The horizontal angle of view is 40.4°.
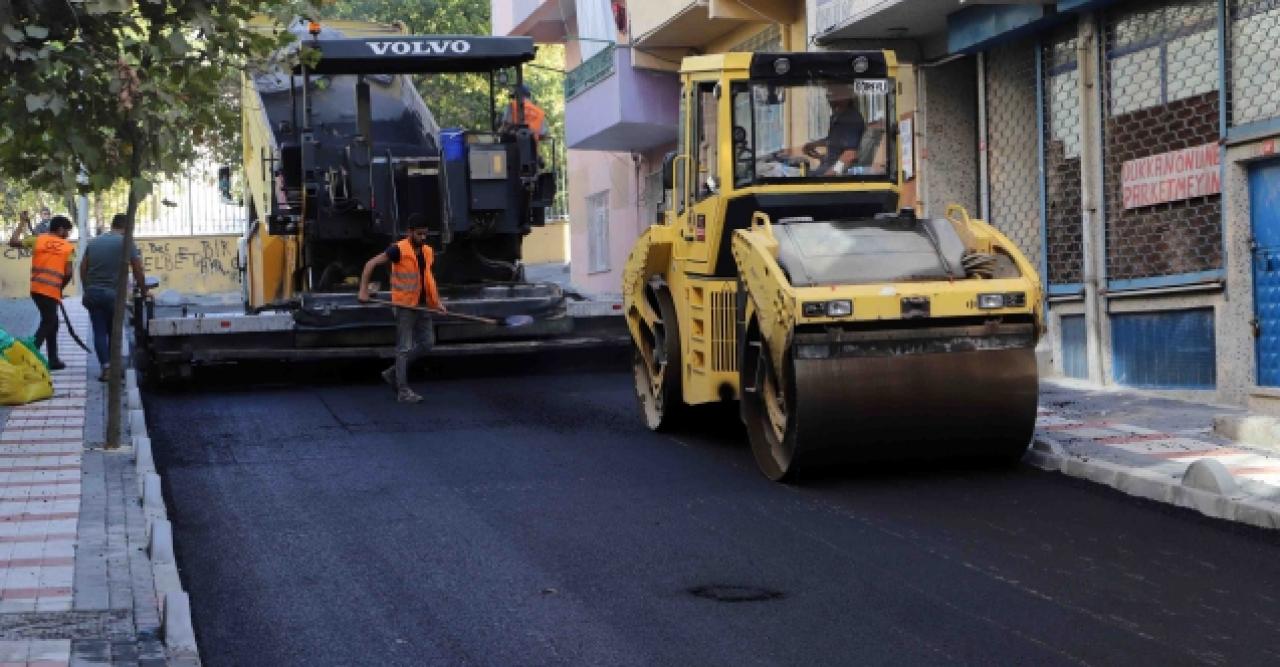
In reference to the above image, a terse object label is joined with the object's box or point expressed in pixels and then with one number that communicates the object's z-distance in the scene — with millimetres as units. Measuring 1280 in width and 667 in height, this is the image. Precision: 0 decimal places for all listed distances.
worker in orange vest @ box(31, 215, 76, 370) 16922
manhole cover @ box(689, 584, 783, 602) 6934
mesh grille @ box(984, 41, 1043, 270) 16562
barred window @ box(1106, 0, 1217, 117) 13500
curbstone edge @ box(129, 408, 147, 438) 11824
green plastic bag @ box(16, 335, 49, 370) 15250
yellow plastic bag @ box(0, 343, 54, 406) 14258
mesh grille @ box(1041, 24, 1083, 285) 15562
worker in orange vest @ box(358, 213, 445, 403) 14727
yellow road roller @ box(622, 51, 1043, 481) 9445
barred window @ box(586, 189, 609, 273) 31875
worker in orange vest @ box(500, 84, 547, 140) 16703
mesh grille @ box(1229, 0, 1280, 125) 12570
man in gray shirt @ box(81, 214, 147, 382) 15828
